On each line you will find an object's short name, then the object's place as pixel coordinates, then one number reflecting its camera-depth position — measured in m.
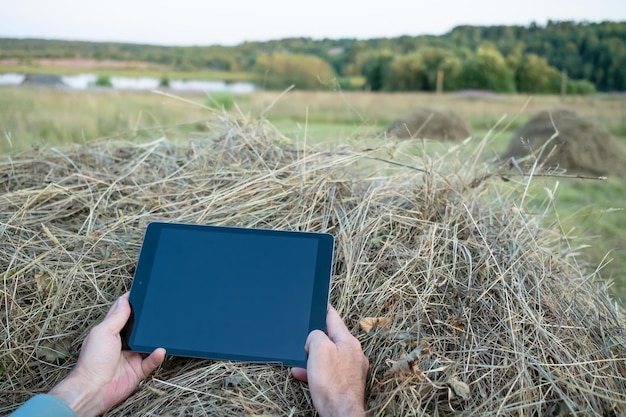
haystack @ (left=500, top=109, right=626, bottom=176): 6.31
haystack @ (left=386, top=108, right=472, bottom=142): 8.42
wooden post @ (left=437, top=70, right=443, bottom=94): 19.91
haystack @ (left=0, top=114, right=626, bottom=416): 1.19
